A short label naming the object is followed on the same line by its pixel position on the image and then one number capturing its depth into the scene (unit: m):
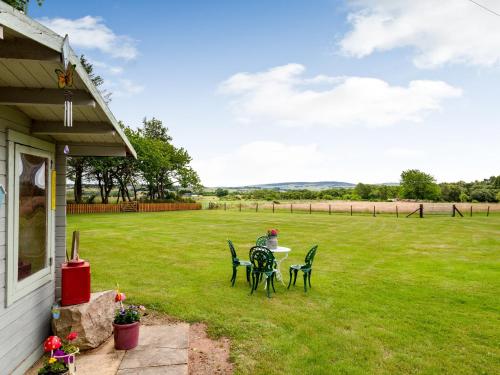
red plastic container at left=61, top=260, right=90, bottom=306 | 4.33
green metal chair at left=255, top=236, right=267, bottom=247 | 8.45
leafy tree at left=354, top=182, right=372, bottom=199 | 78.12
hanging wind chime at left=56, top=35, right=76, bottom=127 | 2.35
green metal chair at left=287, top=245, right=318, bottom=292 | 7.19
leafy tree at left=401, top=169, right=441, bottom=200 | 72.12
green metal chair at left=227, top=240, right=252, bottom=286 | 7.41
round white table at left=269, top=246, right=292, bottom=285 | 7.56
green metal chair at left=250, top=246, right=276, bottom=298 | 6.68
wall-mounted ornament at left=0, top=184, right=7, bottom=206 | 3.33
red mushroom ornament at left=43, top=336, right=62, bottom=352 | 3.26
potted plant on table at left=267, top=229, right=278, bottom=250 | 7.71
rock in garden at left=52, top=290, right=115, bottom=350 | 4.26
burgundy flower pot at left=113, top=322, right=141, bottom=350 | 4.33
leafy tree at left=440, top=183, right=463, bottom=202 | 67.94
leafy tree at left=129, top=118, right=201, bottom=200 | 35.84
